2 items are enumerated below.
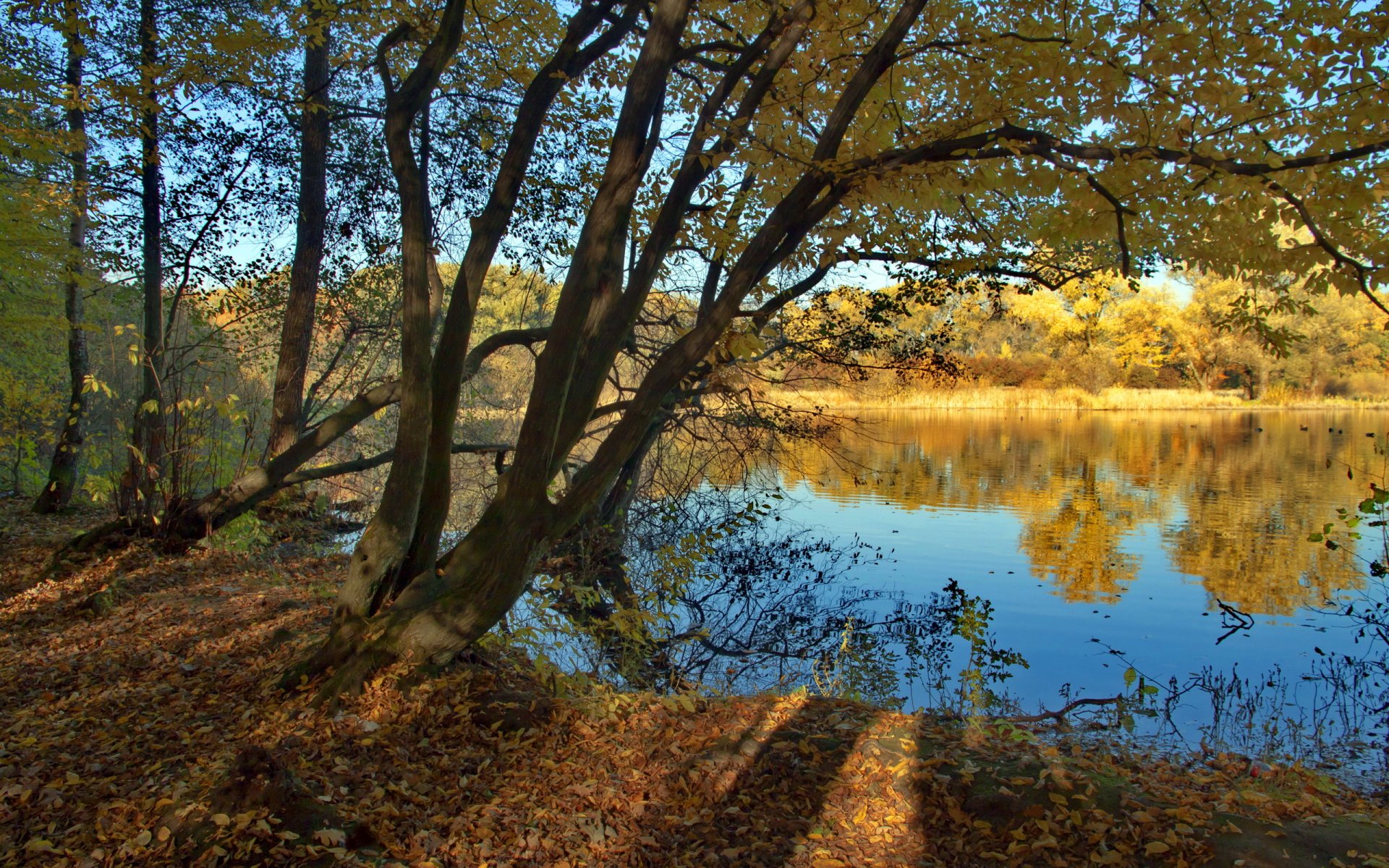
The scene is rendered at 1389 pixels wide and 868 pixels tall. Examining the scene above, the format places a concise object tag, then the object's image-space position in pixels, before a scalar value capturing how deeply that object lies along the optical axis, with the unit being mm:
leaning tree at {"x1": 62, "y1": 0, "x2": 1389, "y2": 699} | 3371
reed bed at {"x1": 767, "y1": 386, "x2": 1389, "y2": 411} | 32688
